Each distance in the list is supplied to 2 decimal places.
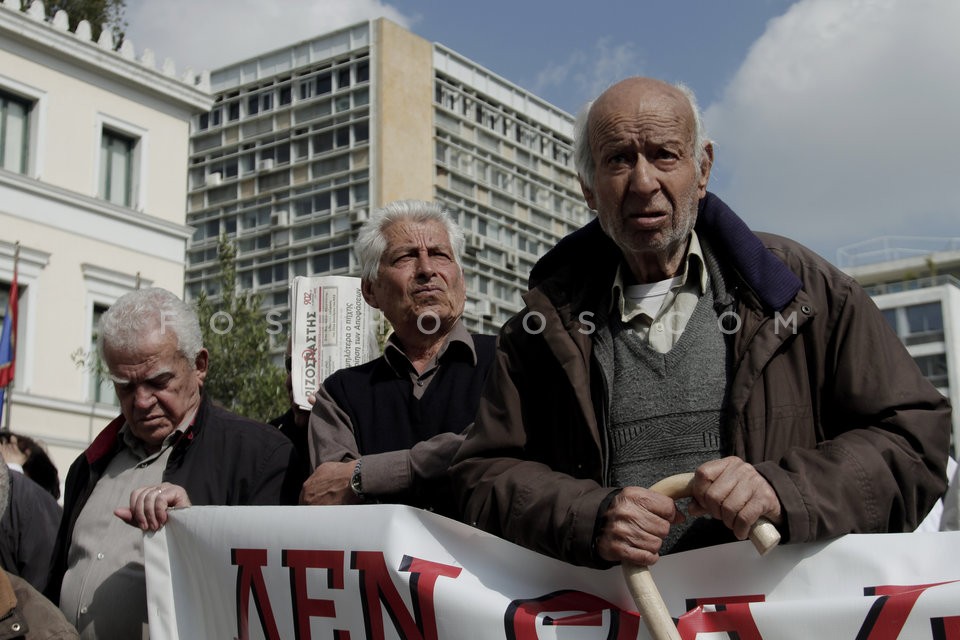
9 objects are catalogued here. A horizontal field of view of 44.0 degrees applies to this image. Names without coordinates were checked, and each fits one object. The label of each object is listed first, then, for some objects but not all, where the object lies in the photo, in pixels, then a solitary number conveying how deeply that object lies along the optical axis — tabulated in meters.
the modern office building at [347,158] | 60.22
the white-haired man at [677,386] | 2.34
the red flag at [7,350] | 18.00
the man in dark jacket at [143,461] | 3.85
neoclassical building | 23.97
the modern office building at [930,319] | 68.88
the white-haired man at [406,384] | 3.56
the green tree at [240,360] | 22.94
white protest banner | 2.32
